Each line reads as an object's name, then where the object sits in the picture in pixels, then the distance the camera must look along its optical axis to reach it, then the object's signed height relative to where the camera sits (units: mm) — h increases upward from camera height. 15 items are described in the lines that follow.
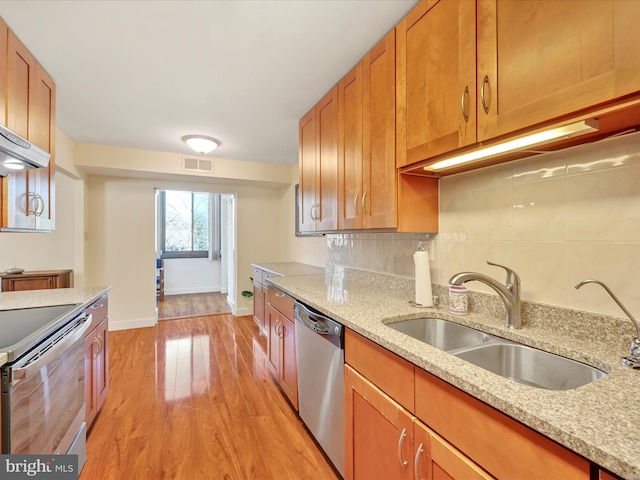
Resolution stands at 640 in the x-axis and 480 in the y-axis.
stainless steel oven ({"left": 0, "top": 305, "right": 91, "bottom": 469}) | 1065 -602
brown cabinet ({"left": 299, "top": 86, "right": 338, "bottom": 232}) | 2129 +595
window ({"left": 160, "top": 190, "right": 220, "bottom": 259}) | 6500 +339
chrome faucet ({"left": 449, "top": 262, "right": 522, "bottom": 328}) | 1199 -221
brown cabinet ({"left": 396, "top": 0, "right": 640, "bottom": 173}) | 770 +570
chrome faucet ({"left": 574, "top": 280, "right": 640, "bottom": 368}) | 843 -322
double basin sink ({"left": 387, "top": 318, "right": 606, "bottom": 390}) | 964 -443
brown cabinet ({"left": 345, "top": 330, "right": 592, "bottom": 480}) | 653 -557
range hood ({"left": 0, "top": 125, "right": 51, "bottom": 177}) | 1172 +378
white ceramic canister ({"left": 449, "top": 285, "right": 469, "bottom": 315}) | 1403 -291
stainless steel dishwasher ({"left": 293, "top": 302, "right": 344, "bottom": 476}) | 1460 -774
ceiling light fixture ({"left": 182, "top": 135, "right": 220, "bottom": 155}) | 3092 +1045
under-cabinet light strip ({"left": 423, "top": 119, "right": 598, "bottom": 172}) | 884 +355
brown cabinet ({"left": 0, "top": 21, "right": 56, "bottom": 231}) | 1545 +668
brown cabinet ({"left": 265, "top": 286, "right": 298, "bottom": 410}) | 2078 -806
